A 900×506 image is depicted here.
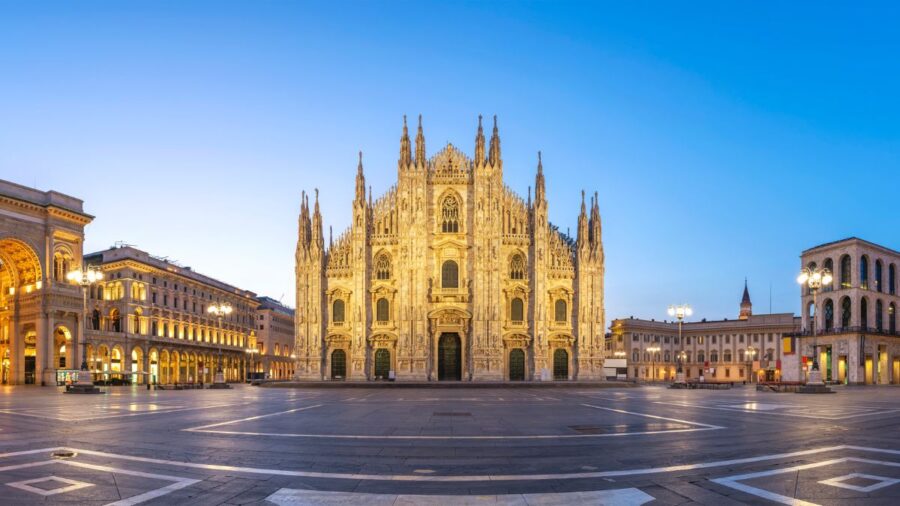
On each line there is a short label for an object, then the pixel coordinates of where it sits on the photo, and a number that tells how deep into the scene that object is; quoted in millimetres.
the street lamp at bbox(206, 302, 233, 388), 55531
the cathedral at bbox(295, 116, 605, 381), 65688
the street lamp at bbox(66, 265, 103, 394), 39875
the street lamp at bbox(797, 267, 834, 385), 42062
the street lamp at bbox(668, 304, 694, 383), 49844
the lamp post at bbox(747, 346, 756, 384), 121500
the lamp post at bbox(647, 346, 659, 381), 129950
